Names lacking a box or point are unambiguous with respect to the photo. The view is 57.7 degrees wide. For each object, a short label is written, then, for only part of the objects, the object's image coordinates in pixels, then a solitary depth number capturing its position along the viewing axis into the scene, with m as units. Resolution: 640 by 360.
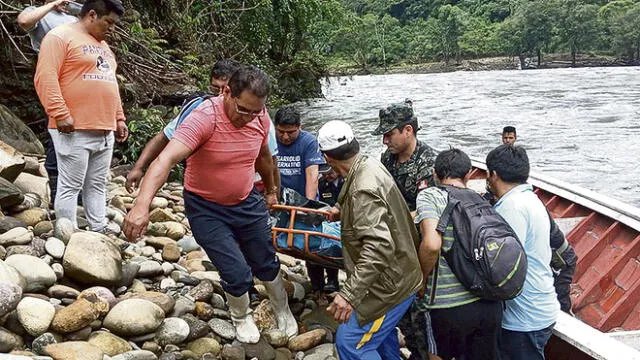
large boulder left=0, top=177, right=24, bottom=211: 3.78
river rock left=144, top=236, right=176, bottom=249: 4.41
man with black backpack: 2.74
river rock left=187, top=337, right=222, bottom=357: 3.25
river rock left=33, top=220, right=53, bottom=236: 3.74
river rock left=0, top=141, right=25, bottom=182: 4.06
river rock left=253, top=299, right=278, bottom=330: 3.62
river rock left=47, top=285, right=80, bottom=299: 3.15
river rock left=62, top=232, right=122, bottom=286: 3.30
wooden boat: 3.19
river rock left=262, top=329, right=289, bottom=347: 3.55
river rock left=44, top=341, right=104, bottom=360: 2.69
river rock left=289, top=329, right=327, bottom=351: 3.62
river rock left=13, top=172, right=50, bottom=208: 4.44
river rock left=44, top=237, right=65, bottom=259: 3.40
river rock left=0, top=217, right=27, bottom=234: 3.56
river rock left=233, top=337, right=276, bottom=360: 3.38
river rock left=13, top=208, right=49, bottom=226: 3.87
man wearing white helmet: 2.63
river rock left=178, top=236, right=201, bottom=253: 4.62
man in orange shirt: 3.48
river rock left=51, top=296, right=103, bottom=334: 2.89
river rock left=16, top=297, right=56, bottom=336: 2.82
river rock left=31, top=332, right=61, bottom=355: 2.75
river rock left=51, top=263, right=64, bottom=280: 3.28
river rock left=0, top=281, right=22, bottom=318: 2.70
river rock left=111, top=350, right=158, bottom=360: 2.86
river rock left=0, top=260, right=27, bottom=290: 2.84
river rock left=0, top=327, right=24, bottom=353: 2.65
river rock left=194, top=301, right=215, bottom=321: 3.54
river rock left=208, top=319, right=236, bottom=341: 3.45
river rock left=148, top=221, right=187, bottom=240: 4.75
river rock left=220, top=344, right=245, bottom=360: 3.28
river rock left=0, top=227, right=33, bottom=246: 3.41
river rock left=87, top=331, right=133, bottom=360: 2.91
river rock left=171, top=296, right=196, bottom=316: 3.44
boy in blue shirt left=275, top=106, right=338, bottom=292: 4.32
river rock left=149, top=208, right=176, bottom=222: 5.04
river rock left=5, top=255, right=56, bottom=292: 3.08
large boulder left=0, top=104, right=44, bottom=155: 5.34
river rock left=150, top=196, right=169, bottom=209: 5.60
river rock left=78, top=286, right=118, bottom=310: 3.09
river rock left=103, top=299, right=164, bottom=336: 3.07
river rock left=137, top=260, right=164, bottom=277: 3.78
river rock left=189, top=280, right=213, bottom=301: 3.69
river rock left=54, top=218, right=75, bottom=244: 3.58
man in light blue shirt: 2.84
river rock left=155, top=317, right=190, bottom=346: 3.19
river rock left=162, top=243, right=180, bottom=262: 4.28
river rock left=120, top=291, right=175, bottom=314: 3.32
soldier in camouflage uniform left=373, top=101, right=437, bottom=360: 3.56
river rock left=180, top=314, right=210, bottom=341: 3.30
